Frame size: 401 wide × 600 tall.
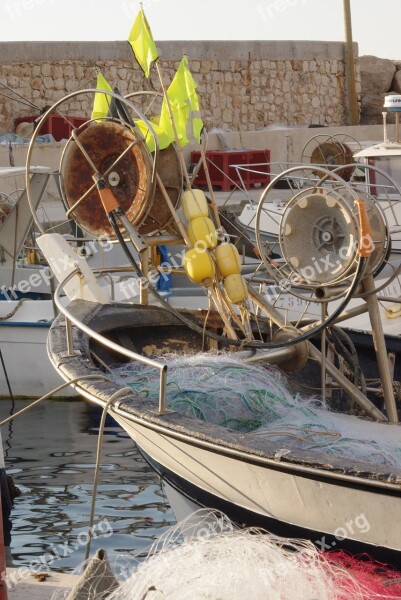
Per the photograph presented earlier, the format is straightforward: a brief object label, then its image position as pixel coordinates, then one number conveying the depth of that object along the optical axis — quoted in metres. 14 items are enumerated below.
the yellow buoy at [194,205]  10.60
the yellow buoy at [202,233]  10.40
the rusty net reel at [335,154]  28.11
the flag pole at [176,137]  10.78
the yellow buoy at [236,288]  10.36
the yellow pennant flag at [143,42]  11.25
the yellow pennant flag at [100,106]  11.72
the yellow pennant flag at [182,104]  11.46
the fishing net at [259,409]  8.69
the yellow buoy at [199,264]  10.22
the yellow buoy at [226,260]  10.33
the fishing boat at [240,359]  7.84
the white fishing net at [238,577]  6.19
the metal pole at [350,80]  50.18
